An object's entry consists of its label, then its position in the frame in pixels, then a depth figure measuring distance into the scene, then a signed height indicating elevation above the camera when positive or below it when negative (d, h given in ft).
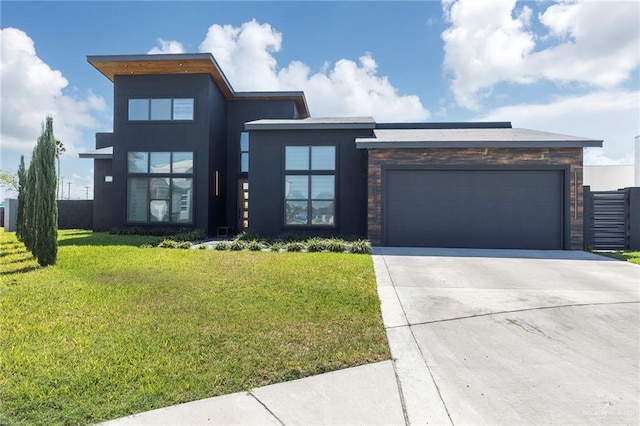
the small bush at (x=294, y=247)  34.88 -3.70
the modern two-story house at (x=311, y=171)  37.35 +4.80
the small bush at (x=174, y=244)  35.60 -3.66
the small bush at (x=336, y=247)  34.27 -3.57
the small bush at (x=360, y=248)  33.55 -3.58
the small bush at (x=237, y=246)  35.27 -3.72
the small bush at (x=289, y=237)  40.51 -3.28
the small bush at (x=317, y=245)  34.68 -3.49
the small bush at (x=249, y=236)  39.83 -3.10
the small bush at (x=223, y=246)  35.55 -3.78
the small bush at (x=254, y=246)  35.04 -3.67
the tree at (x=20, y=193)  41.24 +1.61
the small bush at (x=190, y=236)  40.01 -3.21
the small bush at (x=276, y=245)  34.93 -3.71
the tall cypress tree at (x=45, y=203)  23.39 +0.28
